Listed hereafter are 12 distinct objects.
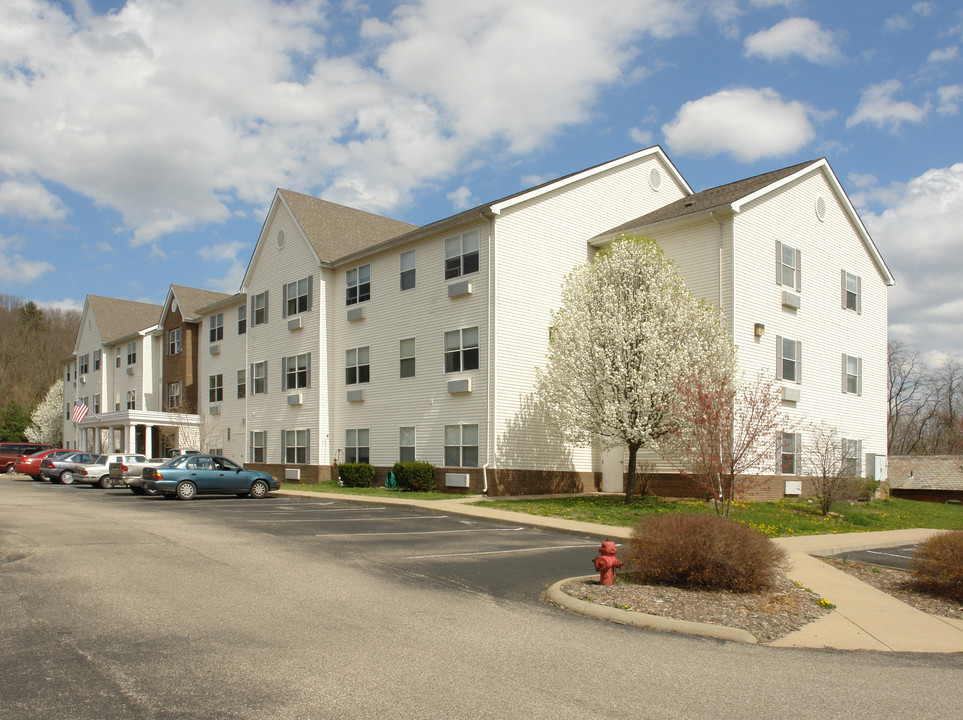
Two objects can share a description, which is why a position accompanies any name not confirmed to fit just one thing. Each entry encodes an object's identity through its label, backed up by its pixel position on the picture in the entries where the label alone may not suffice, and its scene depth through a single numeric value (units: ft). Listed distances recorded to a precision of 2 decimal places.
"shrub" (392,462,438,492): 91.61
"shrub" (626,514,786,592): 33.53
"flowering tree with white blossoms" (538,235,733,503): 73.92
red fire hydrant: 34.45
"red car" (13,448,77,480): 130.41
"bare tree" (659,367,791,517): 53.57
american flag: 169.68
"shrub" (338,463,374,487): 100.99
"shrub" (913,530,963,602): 35.32
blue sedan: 81.20
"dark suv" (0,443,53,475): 156.56
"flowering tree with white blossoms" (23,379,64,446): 228.22
